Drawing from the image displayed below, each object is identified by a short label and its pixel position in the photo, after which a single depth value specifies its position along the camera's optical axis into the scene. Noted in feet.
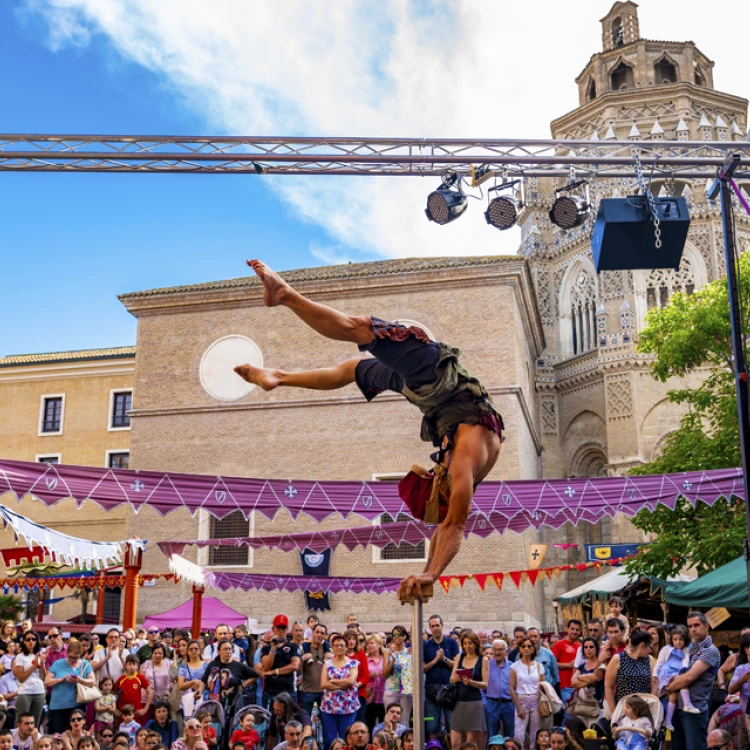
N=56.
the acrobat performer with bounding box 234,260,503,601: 16.11
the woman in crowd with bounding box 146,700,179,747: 37.09
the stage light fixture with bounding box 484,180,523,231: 32.91
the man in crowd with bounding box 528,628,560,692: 35.31
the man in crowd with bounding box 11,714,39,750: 33.73
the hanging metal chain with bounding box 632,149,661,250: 29.78
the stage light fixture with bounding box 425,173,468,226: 31.76
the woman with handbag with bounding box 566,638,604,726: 31.63
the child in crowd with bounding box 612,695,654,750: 28.07
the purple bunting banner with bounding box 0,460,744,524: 41.34
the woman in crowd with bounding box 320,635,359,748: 34.96
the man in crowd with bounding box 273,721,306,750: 31.27
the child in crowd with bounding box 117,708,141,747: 36.06
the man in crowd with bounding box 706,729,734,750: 26.16
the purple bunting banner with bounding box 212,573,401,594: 68.64
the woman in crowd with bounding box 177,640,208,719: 36.88
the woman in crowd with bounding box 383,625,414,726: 36.70
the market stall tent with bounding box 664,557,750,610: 41.93
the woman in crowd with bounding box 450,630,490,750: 33.42
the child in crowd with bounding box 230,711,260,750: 33.35
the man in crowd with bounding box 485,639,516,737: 34.24
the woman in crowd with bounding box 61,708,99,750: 34.30
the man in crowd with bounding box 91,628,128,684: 39.09
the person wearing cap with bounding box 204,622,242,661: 38.17
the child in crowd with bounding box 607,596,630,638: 32.09
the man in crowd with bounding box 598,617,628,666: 31.60
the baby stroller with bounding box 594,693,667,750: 28.89
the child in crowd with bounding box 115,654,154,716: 37.99
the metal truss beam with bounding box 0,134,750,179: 30.63
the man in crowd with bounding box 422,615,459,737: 35.32
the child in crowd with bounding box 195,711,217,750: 34.55
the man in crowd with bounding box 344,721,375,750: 30.94
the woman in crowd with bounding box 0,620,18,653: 40.88
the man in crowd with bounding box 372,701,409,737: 33.19
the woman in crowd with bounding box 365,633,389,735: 37.78
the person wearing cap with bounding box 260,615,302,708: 36.96
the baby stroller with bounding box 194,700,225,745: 35.36
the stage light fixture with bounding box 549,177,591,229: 33.50
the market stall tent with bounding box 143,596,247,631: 72.64
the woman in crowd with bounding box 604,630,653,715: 29.78
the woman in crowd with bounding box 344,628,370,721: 37.03
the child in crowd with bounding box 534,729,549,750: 30.91
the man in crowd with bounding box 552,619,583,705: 36.40
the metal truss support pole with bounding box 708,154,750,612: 24.44
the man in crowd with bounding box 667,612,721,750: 29.14
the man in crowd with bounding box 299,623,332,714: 36.96
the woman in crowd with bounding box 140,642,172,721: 38.19
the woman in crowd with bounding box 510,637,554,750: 33.76
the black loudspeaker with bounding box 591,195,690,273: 29.91
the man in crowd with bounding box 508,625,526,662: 35.10
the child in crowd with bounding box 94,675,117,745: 36.62
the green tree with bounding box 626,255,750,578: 57.00
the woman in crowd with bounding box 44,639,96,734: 37.09
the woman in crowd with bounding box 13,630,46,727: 37.04
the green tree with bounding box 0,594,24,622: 87.42
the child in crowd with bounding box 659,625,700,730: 29.68
